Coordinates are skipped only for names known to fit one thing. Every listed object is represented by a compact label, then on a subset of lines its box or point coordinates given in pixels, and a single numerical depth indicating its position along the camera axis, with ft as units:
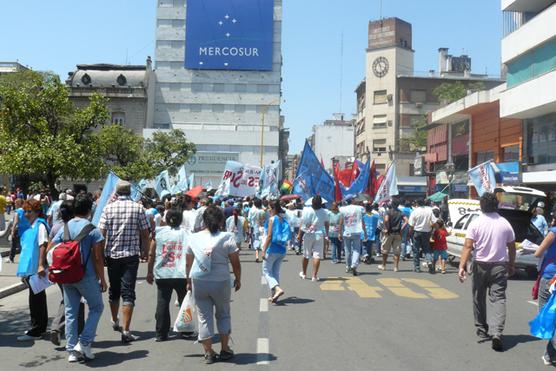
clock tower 227.40
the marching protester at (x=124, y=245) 24.23
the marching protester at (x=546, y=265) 22.41
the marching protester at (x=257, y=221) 59.12
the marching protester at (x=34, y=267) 24.36
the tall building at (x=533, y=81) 84.43
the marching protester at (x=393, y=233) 49.85
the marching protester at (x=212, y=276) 20.35
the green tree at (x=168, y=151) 154.92
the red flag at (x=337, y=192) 62.64
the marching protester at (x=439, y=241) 48.67
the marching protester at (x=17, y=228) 40.93
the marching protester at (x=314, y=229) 40.88
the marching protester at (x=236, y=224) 56.24
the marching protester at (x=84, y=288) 20.90
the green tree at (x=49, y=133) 69.00
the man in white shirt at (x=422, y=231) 49.11
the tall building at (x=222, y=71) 243.60
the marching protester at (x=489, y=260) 23.61
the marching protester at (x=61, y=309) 21.49
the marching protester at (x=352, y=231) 46.21
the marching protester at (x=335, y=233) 54.29
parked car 45.91
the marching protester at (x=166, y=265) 24.18
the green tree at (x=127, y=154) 131.75
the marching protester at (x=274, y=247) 33.94
